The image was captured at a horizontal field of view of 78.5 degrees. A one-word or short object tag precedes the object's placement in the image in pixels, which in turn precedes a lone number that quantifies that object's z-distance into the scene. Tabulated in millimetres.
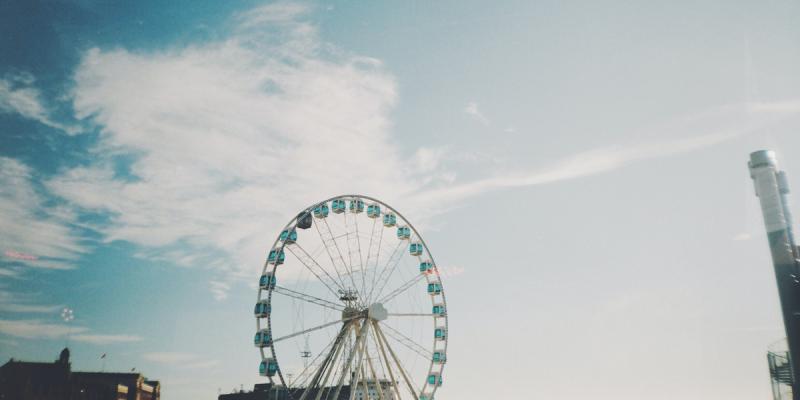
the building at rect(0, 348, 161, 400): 50812
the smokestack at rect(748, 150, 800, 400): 24438
